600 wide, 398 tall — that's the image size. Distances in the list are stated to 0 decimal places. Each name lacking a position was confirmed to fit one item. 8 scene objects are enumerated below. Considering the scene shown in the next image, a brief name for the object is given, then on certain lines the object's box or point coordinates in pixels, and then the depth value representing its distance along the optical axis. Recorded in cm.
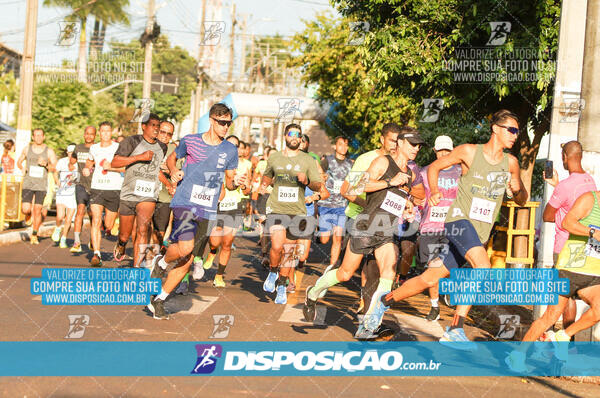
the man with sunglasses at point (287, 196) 1047
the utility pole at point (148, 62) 3016
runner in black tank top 792
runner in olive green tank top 745
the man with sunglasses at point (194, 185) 848
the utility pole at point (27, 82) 1839
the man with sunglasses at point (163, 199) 1099
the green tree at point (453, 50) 1220
